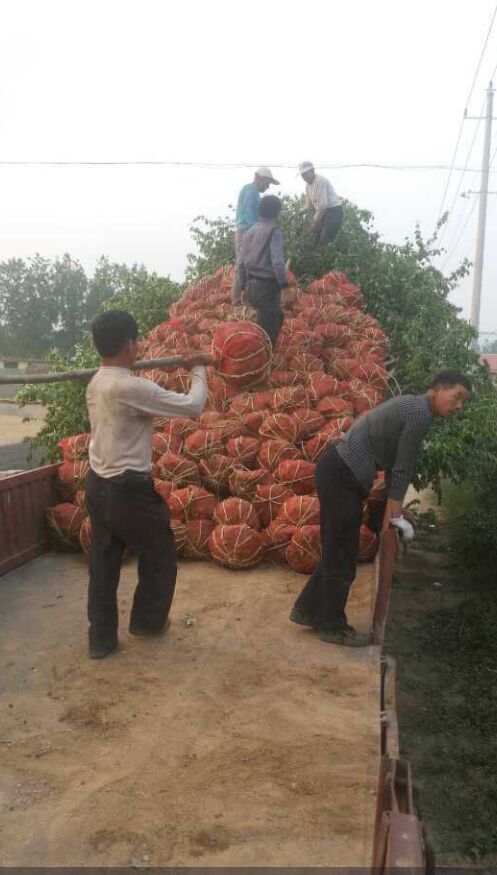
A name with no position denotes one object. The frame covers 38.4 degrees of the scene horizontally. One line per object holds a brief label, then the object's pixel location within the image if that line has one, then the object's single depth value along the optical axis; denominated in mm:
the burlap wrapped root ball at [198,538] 4879
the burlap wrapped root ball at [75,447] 5449
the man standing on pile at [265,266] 6453
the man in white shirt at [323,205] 8344
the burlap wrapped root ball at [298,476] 5105
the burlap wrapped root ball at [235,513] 4902
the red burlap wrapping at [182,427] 5594
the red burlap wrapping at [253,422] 5566
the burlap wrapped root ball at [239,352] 4770
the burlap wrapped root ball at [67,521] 4980
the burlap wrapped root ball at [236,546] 4668
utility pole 24562
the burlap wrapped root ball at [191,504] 5023
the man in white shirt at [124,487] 3477
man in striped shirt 3619
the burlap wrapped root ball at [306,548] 4602
